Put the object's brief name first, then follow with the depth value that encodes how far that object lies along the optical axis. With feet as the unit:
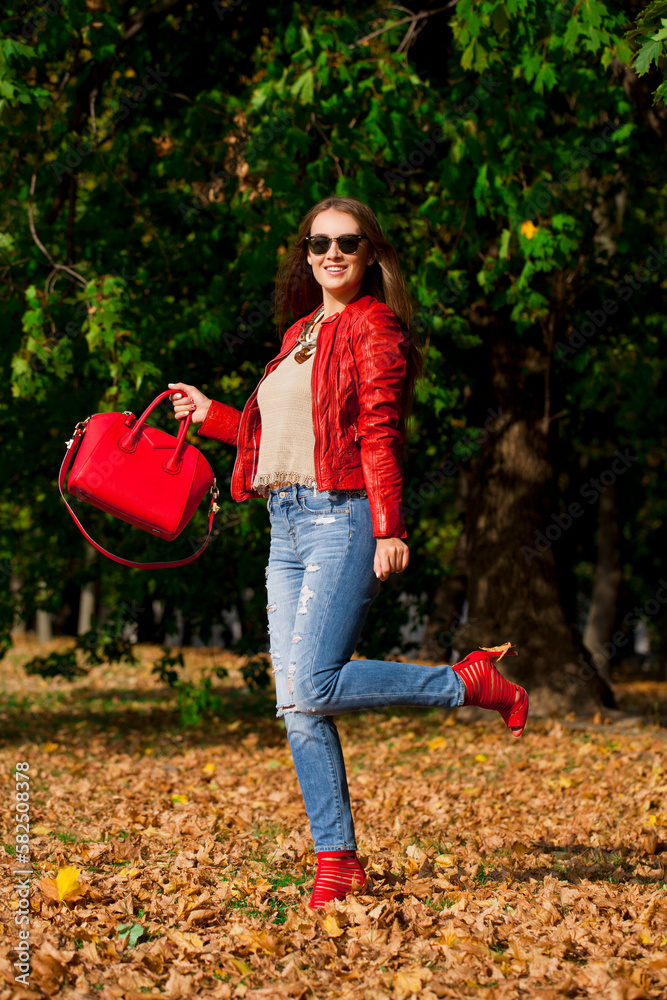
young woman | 20.29
